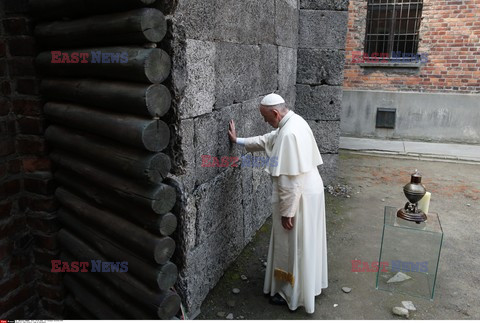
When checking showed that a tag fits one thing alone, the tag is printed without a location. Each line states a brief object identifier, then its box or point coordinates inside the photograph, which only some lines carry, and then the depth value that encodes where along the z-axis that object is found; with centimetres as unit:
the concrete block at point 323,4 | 602
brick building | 900
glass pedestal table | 361
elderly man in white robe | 308
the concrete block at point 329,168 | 663
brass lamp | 358
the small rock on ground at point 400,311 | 328
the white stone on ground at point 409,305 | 338
